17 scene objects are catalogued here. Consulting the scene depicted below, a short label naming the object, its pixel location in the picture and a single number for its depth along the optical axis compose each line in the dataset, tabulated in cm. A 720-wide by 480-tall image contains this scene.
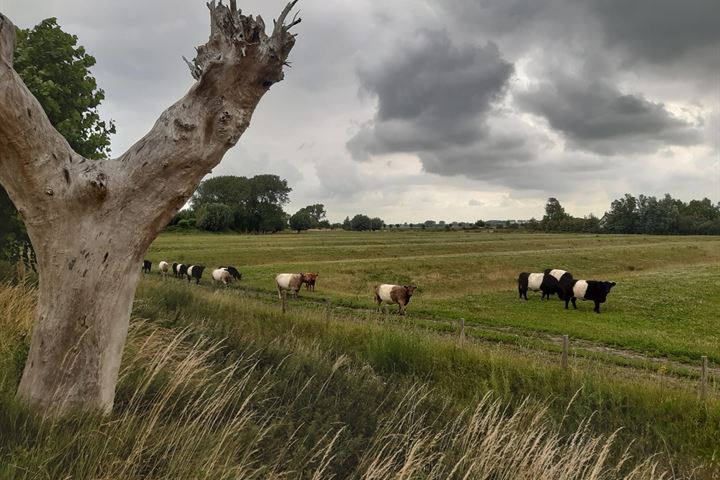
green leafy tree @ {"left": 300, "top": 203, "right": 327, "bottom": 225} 16935
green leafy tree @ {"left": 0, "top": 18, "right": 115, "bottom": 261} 1020
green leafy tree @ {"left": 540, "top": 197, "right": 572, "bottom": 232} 15742
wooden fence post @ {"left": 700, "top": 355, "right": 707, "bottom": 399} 809
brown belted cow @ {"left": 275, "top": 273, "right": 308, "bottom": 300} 2497
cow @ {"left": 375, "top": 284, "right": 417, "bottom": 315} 2070
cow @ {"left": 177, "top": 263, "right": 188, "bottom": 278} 3219
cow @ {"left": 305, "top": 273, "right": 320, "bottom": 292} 2694
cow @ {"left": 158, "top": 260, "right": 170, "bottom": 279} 3446
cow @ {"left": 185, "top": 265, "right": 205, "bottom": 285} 3079
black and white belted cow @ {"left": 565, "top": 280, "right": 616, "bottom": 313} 2208
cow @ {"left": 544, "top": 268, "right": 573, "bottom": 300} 2341
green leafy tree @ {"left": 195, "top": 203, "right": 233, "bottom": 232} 10531
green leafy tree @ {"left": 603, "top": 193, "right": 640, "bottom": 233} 14188
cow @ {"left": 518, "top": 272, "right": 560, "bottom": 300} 2525
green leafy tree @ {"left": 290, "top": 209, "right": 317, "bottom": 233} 14525
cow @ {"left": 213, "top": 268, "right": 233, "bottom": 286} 2788
